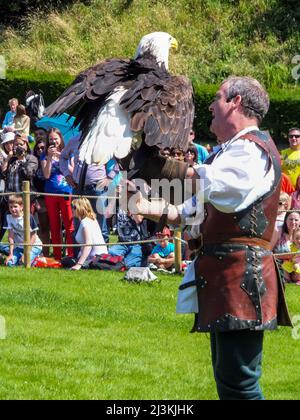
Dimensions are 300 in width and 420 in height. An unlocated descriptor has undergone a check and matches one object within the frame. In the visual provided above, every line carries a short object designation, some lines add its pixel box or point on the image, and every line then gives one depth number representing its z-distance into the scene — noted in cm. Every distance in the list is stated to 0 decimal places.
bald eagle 586
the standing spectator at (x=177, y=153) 643
